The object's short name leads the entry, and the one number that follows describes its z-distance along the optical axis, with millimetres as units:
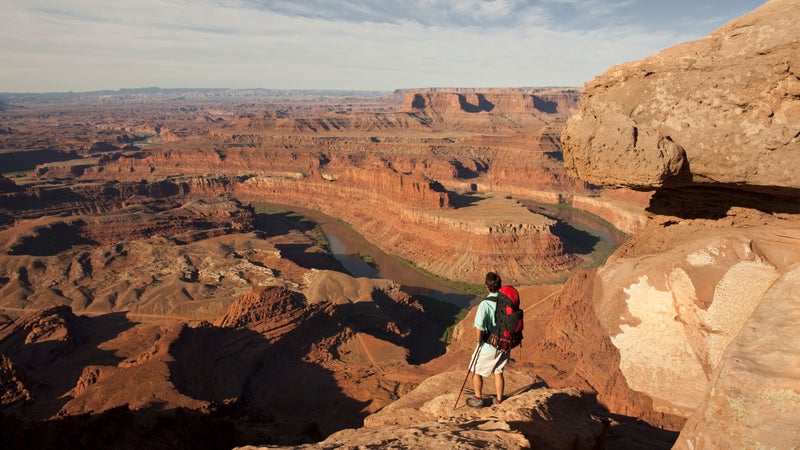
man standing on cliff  6820
